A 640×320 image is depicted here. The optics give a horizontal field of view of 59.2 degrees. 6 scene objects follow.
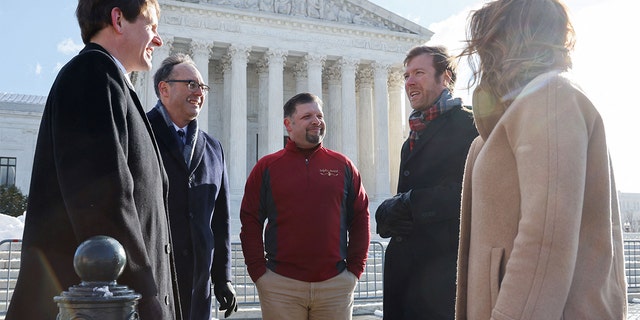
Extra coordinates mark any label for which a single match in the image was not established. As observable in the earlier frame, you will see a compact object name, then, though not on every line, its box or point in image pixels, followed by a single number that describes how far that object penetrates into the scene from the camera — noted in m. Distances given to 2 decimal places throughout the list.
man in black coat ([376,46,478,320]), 3.76
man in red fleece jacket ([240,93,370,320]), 4.58
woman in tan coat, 2.02
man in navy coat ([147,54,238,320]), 4.18
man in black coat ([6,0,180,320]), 2.33
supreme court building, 28.69
